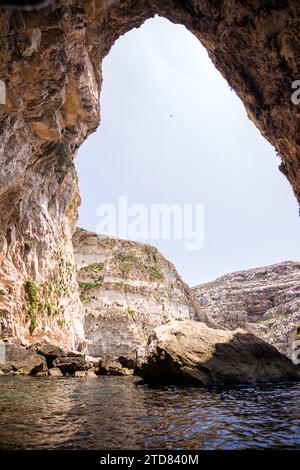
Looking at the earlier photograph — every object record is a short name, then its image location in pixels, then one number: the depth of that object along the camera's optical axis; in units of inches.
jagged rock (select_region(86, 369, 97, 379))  840.9
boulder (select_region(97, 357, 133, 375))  900.0
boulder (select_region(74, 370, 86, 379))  804.3
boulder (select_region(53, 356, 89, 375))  879.7
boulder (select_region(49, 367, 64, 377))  812.6
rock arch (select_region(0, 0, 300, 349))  633.0
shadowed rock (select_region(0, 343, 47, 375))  815.7
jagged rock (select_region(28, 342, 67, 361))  954.7
